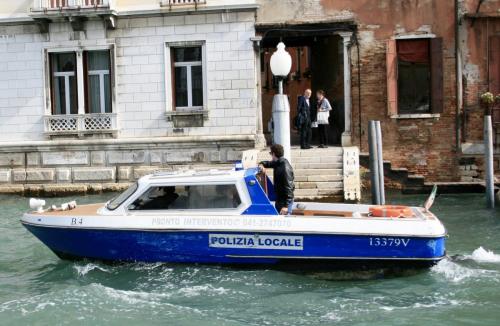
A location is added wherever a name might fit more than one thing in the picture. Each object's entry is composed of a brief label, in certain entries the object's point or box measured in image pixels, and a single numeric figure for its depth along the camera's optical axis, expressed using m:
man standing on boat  9.45
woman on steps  17.55
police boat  8.69
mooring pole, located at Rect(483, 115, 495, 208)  14.65
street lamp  12.30
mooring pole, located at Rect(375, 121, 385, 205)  13.23
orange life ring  9.12
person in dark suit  17.05
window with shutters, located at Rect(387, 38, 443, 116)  17.92
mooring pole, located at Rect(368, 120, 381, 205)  13.19
